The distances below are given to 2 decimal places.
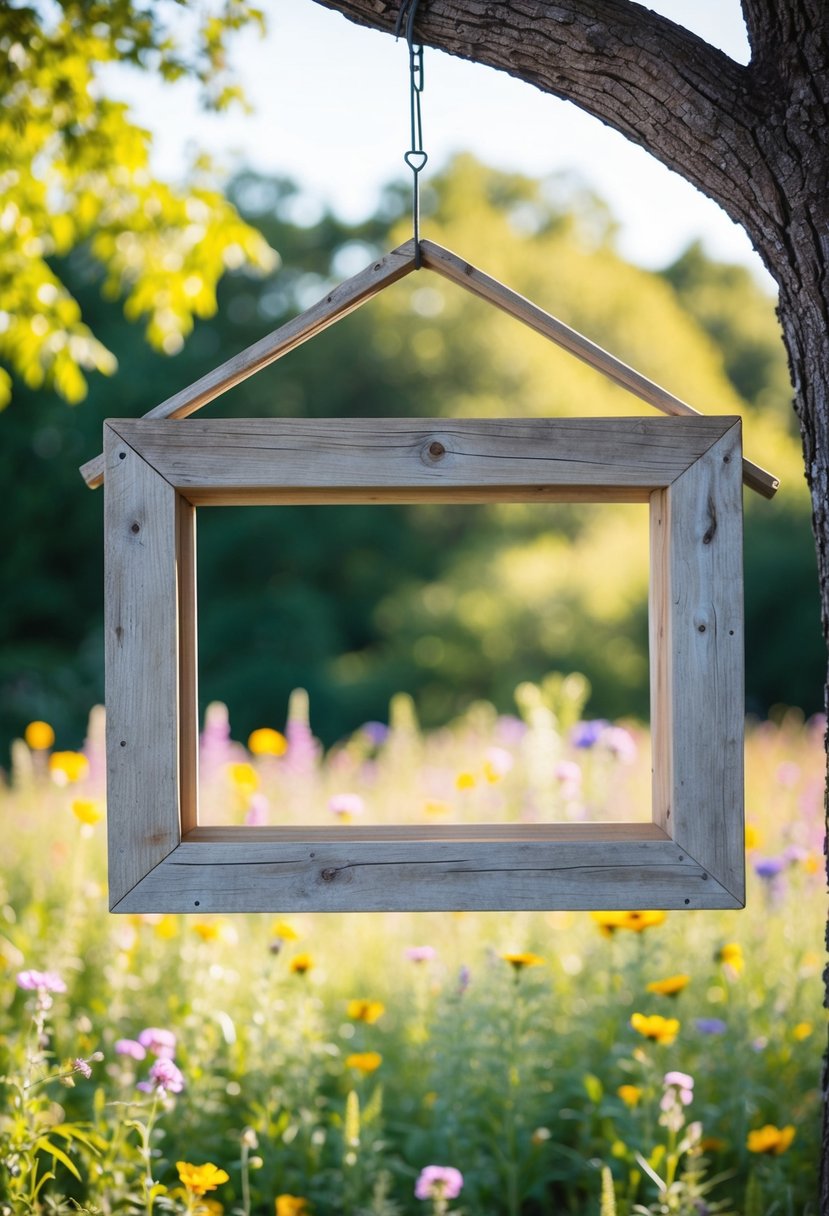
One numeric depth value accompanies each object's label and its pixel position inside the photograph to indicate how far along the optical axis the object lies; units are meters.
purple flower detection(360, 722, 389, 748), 4.22
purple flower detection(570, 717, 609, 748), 3.01
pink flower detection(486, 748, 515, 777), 3.06
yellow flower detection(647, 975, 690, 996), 2.29
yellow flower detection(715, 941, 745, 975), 2.51
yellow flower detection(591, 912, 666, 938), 2.41
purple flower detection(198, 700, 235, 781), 3.62
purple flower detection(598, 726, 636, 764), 3.11
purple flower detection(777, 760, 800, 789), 3.38
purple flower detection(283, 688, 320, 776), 3.52
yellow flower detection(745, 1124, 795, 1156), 2.14
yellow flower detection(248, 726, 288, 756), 3.26
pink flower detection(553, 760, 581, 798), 2.94
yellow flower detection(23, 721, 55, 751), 3.38
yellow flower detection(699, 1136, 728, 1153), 2.35
